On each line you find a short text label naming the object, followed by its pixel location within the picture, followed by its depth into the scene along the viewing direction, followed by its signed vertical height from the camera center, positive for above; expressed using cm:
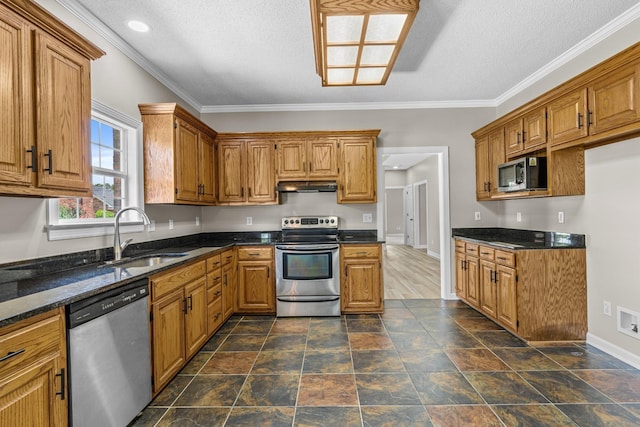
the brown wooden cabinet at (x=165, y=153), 298 +63
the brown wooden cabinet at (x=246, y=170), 408 +62
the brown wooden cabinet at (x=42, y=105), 149 +61
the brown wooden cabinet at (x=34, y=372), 114 -60
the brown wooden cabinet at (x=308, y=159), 404 +73
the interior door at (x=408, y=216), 1046 -7
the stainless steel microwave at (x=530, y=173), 303 +38
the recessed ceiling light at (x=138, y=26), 249 +156
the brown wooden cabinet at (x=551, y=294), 290 -77
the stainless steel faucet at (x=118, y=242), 241 -18
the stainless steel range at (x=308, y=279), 374 -76
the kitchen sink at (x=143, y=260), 237 -35
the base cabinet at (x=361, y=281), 379 -80
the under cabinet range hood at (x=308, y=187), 400 +37
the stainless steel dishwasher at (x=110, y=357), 147 -73
